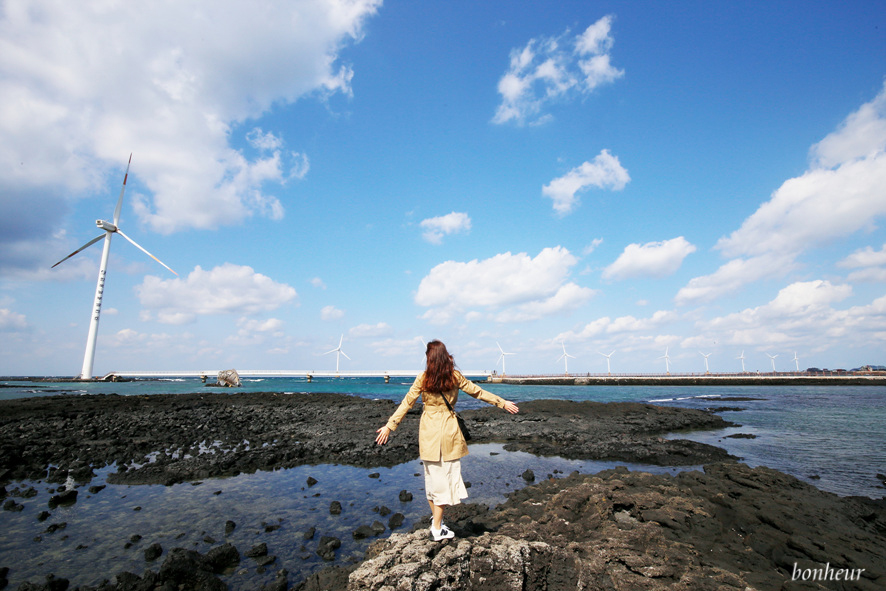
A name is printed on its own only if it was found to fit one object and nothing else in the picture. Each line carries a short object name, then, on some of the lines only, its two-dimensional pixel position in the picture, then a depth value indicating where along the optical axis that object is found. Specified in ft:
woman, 17.40
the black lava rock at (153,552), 21.36
